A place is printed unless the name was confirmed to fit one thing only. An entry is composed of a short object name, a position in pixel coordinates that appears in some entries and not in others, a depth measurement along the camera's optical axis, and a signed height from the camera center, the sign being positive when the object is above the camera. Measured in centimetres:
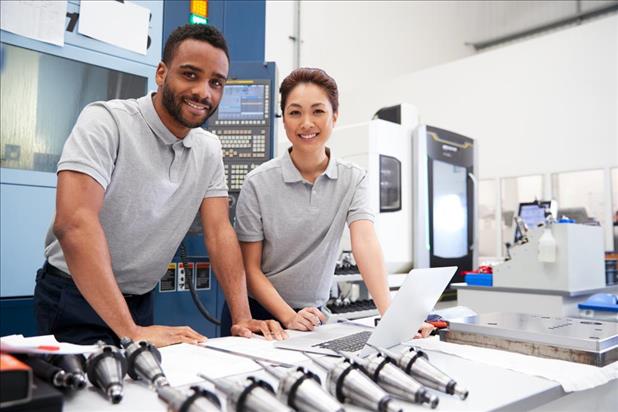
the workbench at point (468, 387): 72 -25
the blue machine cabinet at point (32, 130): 170 +37
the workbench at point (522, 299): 238 -32
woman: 154 +5
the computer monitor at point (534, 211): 330 +16
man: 122 +10
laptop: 97 -18
